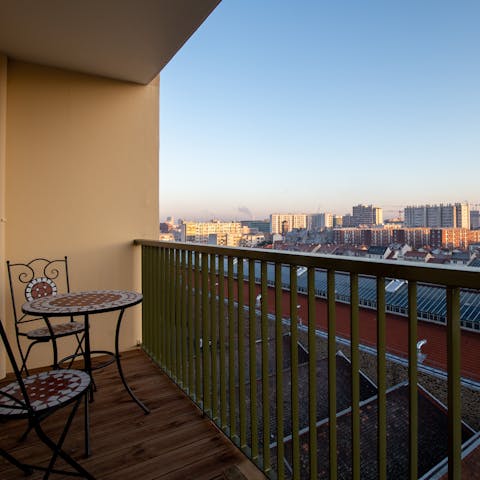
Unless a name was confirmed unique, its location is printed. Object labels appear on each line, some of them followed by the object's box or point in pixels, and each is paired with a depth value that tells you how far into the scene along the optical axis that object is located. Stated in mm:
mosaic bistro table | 1916
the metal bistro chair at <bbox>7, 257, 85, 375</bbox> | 2754
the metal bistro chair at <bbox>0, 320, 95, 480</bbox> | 1299
